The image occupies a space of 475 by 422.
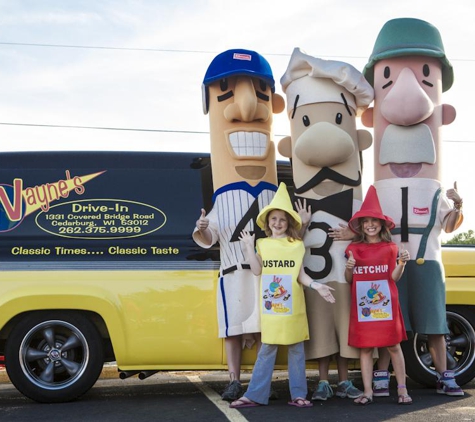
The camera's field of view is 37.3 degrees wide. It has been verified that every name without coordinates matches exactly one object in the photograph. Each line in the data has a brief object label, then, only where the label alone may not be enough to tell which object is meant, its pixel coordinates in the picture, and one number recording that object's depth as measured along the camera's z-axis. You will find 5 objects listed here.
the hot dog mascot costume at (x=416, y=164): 5.81
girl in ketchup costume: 5.45
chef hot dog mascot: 5.66
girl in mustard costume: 5.38
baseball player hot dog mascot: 5.68
